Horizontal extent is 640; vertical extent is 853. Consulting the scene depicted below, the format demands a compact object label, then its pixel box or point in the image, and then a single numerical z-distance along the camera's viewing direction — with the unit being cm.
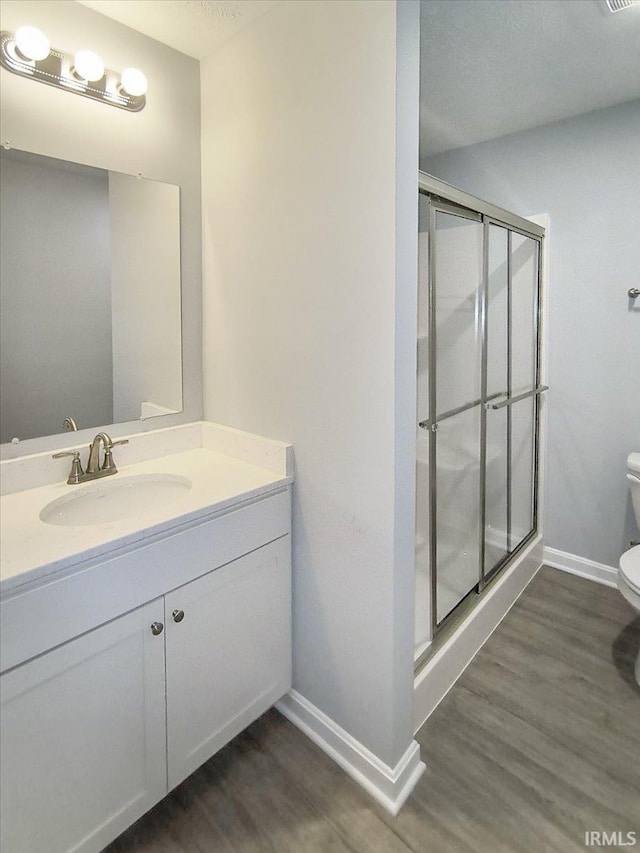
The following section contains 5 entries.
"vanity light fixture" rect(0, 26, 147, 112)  134
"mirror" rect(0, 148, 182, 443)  147
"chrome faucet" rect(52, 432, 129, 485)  155
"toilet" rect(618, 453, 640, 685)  178
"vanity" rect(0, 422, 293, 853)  105
